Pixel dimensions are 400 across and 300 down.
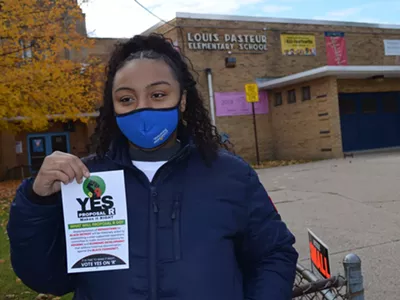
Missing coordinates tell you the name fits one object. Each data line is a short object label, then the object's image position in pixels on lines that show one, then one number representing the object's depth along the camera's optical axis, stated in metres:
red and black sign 2.07
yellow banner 19.86
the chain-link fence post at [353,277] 1.99
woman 1.44
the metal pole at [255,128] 17.88
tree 9.30
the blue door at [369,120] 18.52
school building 17.17
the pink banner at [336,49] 20.62
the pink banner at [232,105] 18.42
